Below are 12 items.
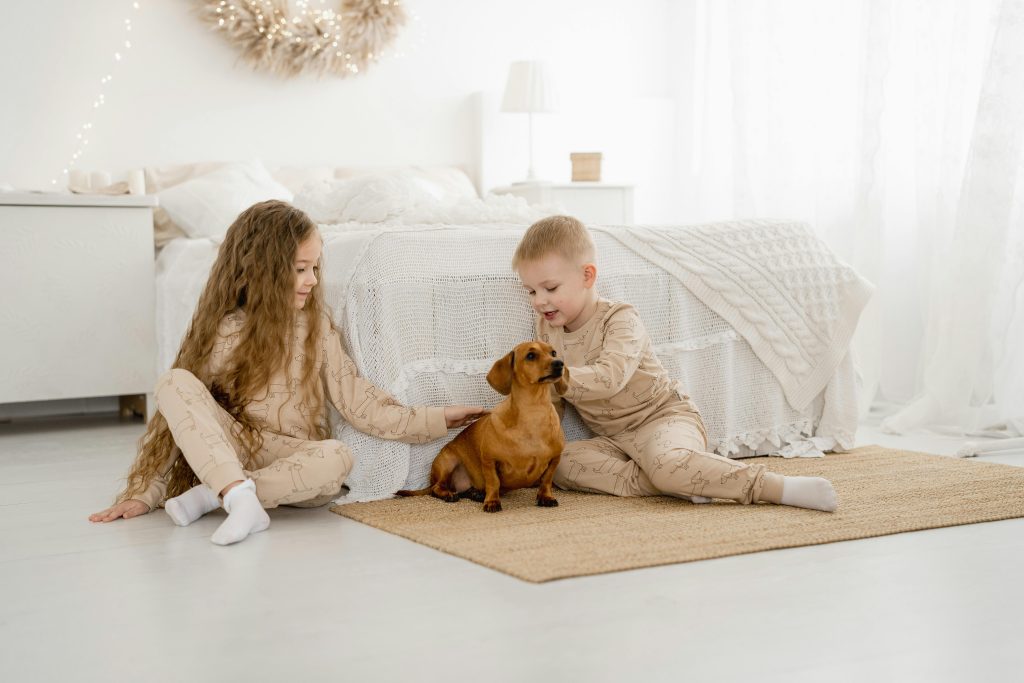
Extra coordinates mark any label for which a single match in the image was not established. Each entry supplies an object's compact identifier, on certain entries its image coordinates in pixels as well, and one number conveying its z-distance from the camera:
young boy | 1.95
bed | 2.12
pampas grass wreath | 4.11
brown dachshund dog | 1.86
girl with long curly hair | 1.97
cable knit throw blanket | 2.45
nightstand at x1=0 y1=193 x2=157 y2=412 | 3.17
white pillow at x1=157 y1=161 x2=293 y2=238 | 3.48
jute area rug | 1.60
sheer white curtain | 2.93
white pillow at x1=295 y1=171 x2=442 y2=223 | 2.82
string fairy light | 3.91
